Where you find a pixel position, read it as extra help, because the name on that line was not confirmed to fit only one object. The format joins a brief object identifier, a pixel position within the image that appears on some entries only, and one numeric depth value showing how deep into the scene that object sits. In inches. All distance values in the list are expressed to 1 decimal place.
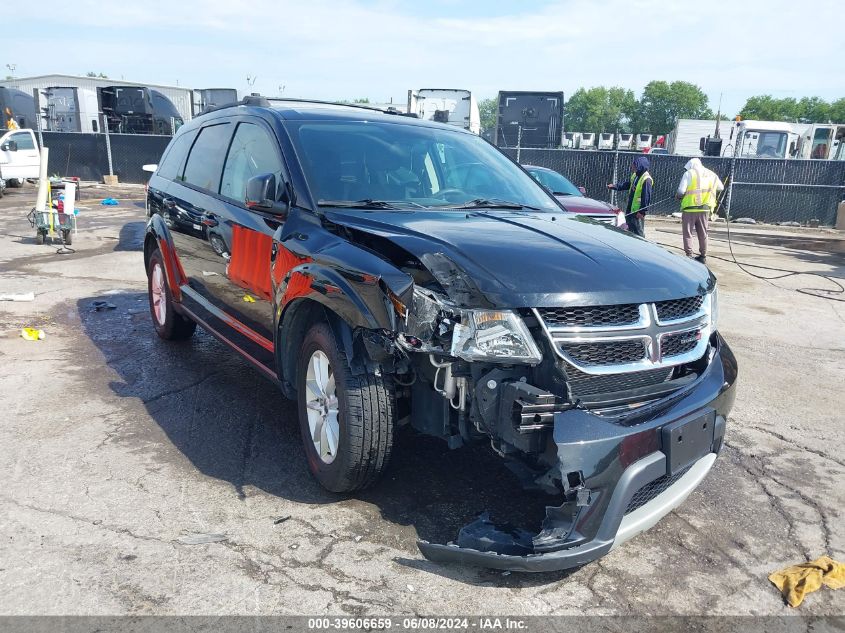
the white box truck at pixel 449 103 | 941.8
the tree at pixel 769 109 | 4153.5
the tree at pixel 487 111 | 7378.4
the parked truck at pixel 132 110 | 968.3
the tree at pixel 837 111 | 4072.3
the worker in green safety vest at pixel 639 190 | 457.4
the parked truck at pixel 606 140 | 1860.0
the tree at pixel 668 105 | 4707.2
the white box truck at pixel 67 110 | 1107.3
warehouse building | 1307.8
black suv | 100.9
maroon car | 363.3
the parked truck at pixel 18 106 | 1187.9
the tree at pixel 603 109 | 5305.1
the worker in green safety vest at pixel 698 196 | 420.8
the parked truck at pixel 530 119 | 944.3
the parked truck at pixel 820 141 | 1110.2
